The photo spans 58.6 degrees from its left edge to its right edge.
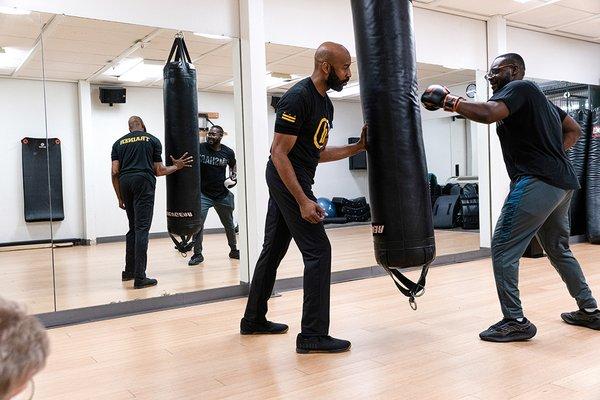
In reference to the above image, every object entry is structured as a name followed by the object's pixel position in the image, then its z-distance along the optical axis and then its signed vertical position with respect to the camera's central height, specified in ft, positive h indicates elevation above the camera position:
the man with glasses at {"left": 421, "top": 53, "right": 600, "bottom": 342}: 9.12 +0.04
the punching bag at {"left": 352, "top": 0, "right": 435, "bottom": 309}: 7.70 +0.78
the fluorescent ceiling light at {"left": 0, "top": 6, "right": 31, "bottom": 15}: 11.71 +4.01
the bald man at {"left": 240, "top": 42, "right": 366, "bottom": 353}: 8.59 +0.19
